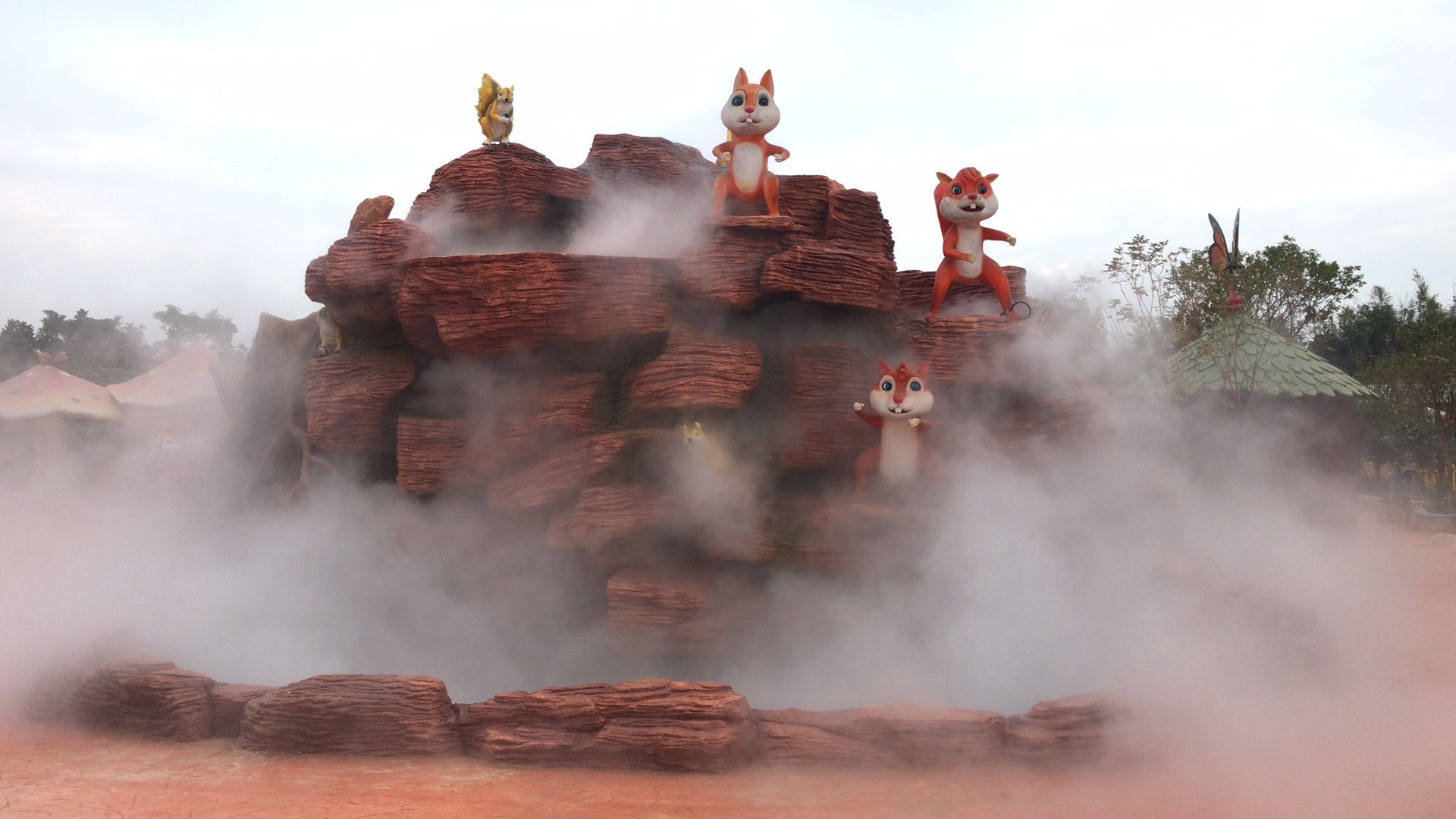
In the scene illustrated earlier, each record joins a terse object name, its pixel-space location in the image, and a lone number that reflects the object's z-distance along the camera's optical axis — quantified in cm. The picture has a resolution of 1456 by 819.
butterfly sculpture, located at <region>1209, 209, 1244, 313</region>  1180
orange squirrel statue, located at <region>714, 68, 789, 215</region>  679
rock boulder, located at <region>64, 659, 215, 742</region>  564
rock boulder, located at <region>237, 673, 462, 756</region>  532
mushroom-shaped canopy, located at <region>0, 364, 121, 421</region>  1053
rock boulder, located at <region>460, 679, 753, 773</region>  507
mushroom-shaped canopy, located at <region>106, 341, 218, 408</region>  1050
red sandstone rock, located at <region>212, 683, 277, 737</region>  566
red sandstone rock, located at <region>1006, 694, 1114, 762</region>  508
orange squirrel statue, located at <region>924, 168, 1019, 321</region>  699
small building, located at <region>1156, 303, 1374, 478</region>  1087
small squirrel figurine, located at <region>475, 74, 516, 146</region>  750
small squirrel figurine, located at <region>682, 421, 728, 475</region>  616
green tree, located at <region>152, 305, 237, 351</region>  2083
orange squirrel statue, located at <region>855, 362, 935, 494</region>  628
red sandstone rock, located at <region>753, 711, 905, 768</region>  513
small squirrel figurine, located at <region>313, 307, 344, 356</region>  771
